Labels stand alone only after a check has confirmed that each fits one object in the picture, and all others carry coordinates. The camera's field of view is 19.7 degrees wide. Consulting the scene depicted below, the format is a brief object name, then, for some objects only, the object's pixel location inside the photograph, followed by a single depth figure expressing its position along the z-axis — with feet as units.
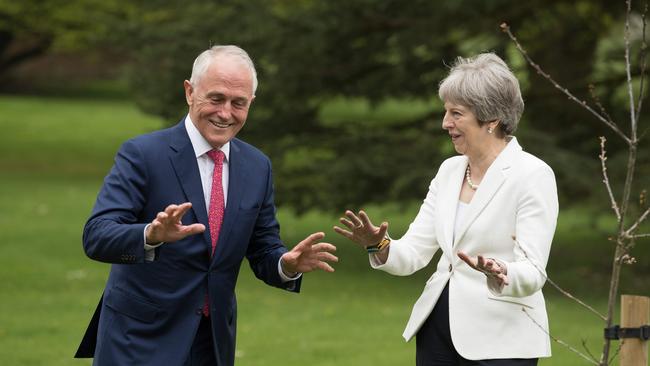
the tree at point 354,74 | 72.95
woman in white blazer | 23.62
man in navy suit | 24.17
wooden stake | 23.41
